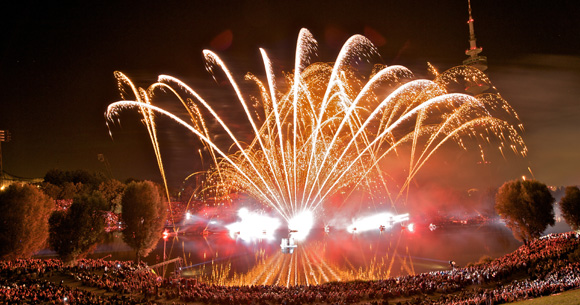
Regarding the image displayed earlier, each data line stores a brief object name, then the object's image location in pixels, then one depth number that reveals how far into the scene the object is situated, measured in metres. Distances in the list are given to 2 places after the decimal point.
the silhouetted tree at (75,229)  37.66
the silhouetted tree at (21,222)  35.53
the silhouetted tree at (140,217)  40.78
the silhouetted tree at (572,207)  43.31
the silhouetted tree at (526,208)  42.03
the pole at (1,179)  89.49
